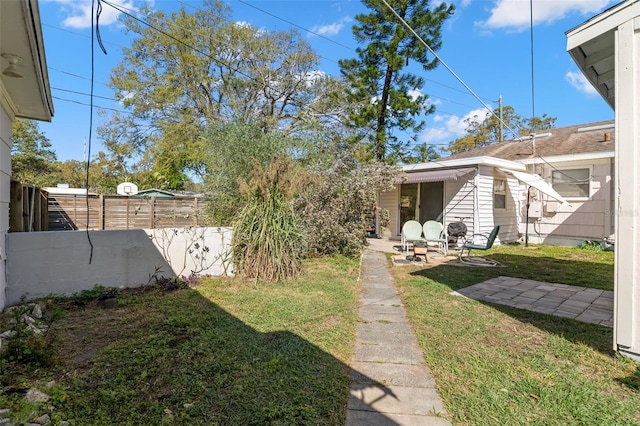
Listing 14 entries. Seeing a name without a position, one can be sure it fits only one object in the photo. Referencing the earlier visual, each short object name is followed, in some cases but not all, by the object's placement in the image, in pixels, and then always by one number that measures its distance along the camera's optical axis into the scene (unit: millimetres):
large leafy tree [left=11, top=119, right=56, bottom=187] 21775
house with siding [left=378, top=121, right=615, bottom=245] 10594
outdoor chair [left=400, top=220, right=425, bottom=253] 9124
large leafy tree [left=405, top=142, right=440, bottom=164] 17297
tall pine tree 14406
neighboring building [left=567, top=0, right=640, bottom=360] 2967
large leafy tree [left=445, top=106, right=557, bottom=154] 29781
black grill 10438
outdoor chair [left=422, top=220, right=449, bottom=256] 9430
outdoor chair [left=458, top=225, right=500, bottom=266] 7625
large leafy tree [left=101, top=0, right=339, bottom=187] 18422
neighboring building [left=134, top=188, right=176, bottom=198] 17906
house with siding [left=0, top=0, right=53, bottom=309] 2641
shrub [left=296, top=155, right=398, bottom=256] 8648
